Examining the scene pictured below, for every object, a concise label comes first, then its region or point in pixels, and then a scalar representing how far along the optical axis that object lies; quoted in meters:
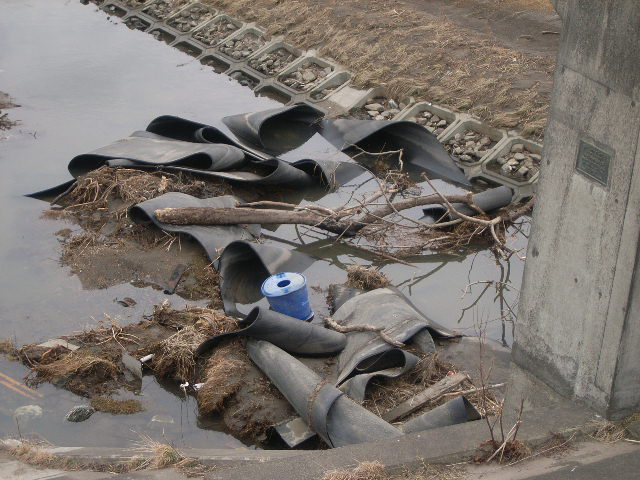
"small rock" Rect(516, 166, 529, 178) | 11.78
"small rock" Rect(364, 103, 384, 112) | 13.91
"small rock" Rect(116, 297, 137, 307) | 9.45
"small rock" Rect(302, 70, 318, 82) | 15.24
